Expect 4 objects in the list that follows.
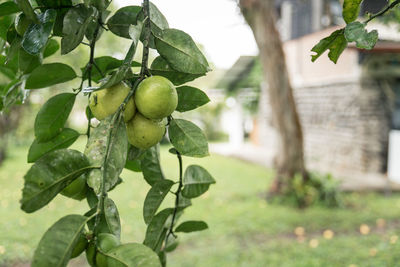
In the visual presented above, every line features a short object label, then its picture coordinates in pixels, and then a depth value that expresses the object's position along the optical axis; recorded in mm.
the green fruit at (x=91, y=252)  406
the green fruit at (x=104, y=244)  392
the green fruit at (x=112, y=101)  474
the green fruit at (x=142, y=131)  486
